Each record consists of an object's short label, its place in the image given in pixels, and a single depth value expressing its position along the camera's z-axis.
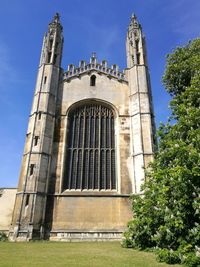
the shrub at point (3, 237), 13.89
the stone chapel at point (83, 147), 14.62
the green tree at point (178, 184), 6.70
